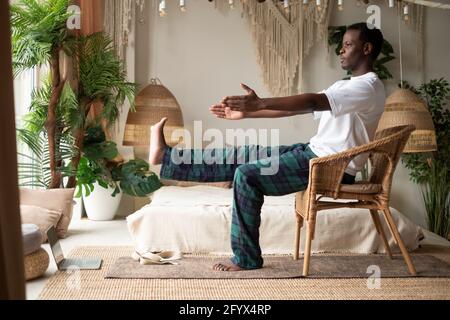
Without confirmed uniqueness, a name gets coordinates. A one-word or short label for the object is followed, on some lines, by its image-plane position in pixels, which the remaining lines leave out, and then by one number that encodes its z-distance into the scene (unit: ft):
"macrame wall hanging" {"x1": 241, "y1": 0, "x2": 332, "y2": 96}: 16.34
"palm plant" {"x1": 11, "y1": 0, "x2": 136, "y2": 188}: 12.29
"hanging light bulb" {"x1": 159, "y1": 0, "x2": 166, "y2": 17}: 11.45
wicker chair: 8.37
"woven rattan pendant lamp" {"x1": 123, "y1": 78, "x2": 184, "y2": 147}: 13.41
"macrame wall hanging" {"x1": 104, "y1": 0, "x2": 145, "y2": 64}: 15.96
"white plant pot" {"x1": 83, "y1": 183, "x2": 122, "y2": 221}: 15.25
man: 8.61
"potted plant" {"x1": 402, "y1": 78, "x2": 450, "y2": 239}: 15.43
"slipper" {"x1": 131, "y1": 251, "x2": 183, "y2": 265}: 9.61
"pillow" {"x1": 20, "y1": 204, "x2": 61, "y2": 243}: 11.43
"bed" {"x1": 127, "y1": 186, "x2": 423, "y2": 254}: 10.59
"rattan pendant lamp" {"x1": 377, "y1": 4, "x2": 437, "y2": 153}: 13.11
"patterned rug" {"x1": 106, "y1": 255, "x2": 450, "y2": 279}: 8.75
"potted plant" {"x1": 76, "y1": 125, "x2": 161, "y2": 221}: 14.14
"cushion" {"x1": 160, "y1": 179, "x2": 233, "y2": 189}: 14.56
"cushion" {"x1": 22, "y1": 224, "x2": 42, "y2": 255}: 8.25
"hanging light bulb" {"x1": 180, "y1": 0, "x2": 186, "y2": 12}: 11.77
